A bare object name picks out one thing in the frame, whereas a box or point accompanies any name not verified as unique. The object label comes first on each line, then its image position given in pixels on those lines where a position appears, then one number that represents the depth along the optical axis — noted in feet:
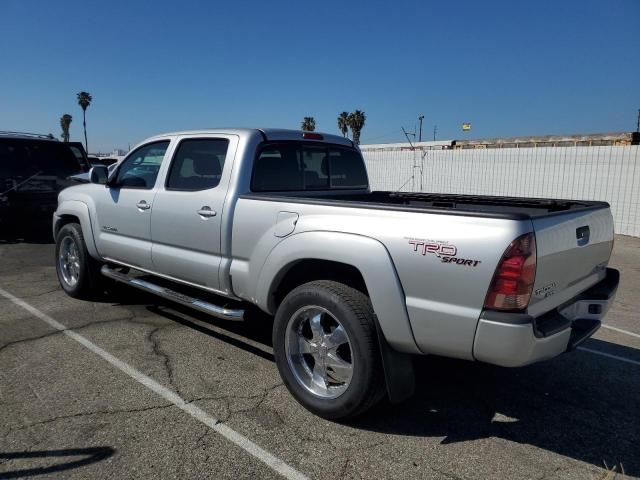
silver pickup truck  8.98
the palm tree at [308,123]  229.86
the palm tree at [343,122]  223.51
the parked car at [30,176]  31.22
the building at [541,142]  58.27
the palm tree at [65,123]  361.71
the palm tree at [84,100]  298.56
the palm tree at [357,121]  219.88
